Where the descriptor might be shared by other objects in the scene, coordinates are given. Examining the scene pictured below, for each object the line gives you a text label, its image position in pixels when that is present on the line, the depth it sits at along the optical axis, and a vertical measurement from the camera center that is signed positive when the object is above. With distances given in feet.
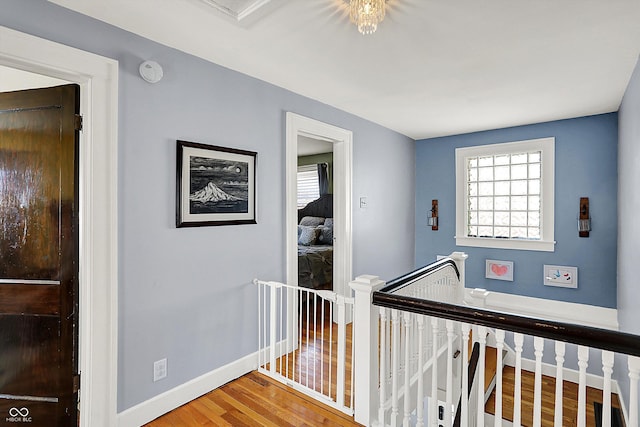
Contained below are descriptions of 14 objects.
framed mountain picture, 7.73 +0.64
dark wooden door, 6.48 -0.85
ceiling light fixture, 5.66 +3.30
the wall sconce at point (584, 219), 12.87 -0.17
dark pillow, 17.56 -1.17
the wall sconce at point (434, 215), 16.75 -0.10
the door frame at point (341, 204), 12.39 +0.32
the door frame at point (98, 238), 6.33 -0.49
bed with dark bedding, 14.26 -1.56
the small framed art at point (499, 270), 14.70 -2.39
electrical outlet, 7.31 -3.33
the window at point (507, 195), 13.89 +0.80
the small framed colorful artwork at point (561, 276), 13.26 -2.39
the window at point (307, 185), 21.22 +1.73
